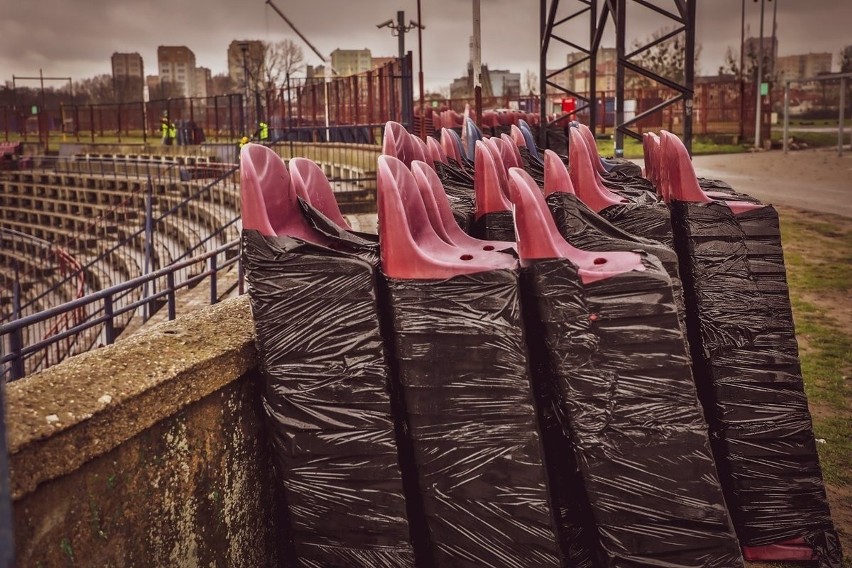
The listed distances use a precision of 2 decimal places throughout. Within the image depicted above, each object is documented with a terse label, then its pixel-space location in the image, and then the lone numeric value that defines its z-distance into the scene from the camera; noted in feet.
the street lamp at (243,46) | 86.38
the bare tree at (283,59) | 189.67
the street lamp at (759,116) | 102.39
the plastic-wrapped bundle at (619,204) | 10.57
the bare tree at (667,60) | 178.29
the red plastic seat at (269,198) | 7.64
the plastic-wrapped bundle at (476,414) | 7.20
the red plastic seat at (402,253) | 7.34
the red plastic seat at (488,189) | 10.41
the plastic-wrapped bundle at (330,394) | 7.55
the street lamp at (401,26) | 63.52
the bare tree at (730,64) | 198.11
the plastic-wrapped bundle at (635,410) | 7.32
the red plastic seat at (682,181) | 10.57
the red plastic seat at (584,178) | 11.10
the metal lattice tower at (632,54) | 30.63
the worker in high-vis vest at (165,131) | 96.78
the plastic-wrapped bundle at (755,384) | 10.14
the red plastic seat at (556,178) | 9.53
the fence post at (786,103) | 85.10
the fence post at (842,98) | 77.67
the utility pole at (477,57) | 30.48
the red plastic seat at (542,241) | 7.38
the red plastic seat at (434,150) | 16.34
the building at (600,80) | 240.94
